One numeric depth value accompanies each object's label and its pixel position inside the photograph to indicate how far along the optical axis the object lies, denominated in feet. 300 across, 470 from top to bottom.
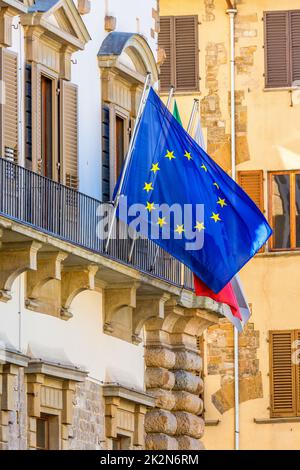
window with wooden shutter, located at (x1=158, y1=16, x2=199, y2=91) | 179.42
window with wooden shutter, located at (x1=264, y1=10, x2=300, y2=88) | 177.78
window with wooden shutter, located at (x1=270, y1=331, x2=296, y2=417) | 175.52
